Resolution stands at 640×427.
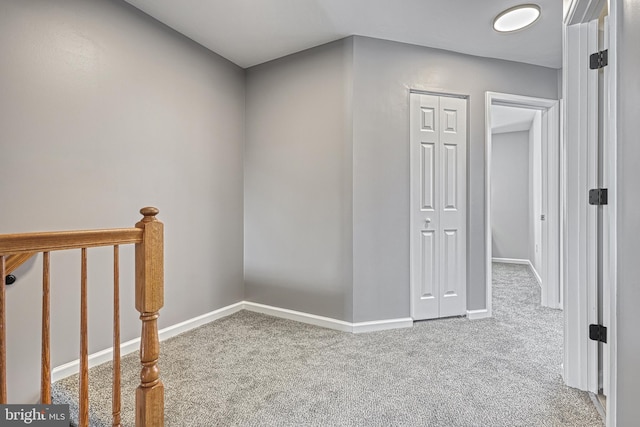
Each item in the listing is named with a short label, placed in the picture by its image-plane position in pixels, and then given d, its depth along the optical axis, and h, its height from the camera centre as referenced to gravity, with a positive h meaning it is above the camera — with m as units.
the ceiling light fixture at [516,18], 2.40 +1.42
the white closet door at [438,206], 2.96 +0.07
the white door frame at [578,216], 1.75 -0.01
